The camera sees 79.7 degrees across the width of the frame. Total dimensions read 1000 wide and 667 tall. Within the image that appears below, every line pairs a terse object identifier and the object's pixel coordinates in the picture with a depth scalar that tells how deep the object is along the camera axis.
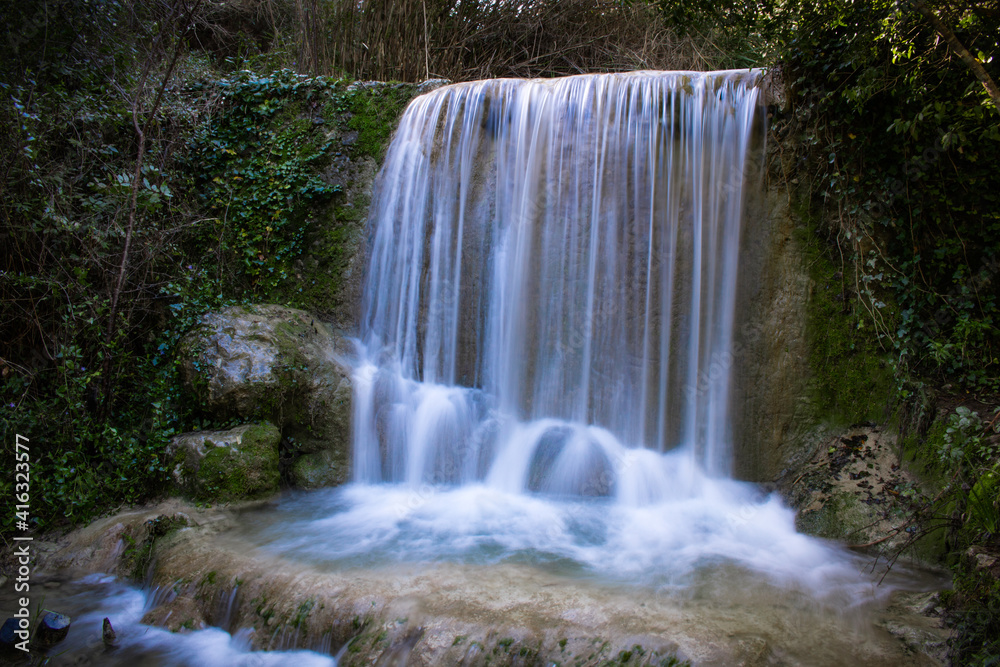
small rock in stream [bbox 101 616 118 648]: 3.48
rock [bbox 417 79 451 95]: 7.11
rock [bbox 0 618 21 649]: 3.38
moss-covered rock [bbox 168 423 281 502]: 5.02
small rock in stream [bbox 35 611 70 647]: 3.46
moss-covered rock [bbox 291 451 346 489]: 5.65
